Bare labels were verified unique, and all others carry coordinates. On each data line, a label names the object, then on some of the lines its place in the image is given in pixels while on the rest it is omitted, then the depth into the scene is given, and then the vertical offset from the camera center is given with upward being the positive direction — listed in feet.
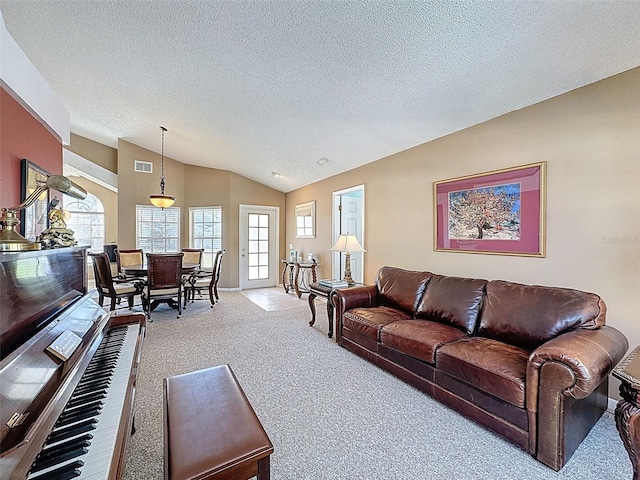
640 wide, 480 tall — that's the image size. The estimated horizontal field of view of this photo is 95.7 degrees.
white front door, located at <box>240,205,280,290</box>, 23.52 -0.58
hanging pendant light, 17.29 +2.29
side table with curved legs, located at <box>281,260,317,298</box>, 20.13 -2.76
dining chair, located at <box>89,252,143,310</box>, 14.47 -2.43
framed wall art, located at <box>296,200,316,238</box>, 20.75 +1.48
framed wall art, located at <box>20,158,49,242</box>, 7.82 +1.01
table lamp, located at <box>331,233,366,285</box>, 13.73 -0.25
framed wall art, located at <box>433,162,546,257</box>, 8.78 +0.99
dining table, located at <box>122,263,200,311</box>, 15.53 -1.82
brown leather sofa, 5.43 -2.66
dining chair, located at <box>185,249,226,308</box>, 18.15 -2.85
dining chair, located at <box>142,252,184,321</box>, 14.92 -2.17
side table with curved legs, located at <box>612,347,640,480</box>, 4.43 -2.69
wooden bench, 3.55 -2.74
